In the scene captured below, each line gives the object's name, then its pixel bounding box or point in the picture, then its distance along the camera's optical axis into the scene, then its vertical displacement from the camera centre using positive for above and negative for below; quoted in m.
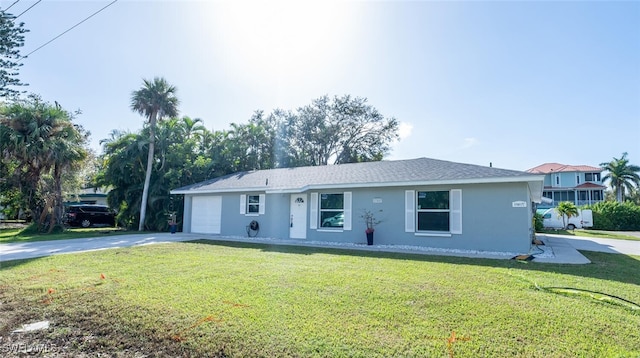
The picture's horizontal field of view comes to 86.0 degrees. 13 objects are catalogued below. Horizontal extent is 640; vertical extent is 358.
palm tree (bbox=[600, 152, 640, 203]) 41.56 +4.76
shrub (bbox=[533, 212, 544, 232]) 22.39 -0.65
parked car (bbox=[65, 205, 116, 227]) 21.89 -0.59
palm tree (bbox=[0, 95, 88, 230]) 16.02 +2.58
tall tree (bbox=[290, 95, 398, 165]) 32.72 +7.66
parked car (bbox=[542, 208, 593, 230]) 24.69 -0.48
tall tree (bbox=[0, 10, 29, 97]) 11.19 +5.29
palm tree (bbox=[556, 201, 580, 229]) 24.09 +0.24
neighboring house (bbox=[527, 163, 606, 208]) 38.78 +3.30
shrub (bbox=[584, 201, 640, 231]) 26.19 -0.23
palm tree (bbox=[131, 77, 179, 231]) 19.67 +6.04
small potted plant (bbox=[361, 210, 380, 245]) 12.30 -0.42
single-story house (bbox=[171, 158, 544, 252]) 10.55 +0.23
